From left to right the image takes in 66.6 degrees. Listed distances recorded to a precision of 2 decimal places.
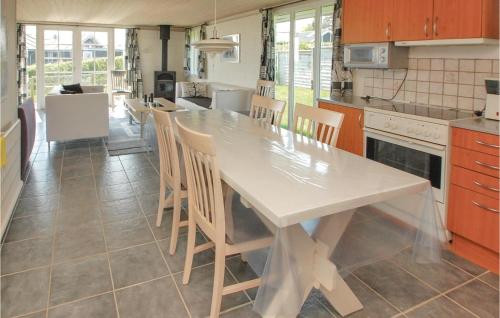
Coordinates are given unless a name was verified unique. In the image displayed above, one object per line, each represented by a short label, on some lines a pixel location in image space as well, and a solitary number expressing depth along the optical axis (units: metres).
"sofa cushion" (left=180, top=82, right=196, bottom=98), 8.06
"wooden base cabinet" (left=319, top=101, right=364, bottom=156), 3.36
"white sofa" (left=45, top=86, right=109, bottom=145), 5.03
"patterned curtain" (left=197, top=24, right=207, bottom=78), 9.09
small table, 5.62
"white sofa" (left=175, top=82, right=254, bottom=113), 6.31
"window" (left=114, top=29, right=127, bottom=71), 9.82
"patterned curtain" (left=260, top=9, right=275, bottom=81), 6.06
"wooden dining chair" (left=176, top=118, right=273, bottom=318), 1.66
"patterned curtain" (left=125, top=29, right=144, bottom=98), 9.74
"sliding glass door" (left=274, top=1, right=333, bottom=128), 5.05
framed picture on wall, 7.40
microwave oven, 3.38
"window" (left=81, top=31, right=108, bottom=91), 9.52
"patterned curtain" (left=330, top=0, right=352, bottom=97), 4.34
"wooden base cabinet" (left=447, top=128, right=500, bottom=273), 2.28
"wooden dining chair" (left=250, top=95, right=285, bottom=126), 3.11
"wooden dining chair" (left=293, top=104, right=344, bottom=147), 2.39
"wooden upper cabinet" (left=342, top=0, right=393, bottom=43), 3.33
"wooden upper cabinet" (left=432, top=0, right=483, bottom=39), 2.60
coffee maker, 2.51
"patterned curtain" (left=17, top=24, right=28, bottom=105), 8.23
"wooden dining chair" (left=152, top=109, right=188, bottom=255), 2.33
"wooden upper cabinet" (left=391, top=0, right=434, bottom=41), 2.94
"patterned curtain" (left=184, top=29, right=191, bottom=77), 10.30
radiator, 2.83
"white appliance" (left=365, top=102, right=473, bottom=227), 2.60
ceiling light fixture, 2.99
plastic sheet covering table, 1.48
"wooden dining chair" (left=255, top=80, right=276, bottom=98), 5.29
